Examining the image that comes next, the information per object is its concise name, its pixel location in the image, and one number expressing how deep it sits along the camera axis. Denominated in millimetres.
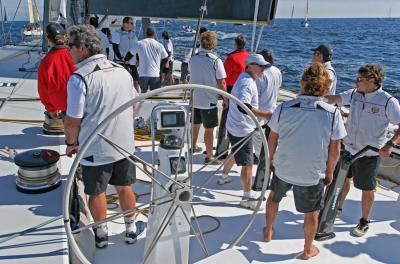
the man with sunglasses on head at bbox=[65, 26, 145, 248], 2295
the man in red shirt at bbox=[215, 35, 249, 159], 4412
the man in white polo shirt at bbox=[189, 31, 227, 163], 4164
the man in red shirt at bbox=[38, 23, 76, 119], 3156
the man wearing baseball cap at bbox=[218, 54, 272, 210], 3152
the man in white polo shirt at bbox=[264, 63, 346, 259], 2500
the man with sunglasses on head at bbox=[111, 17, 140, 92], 6273
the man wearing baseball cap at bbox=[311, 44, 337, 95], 3861
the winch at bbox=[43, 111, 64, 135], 3850
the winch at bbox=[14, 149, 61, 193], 2523
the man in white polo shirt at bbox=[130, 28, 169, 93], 5340
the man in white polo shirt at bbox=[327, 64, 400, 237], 3025
